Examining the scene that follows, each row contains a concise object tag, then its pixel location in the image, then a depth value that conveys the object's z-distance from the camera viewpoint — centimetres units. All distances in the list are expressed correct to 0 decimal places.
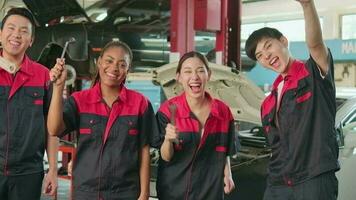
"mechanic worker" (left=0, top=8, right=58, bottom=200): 233
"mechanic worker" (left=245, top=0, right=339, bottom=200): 205
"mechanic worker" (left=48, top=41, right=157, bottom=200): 221
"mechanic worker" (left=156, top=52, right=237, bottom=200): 231
